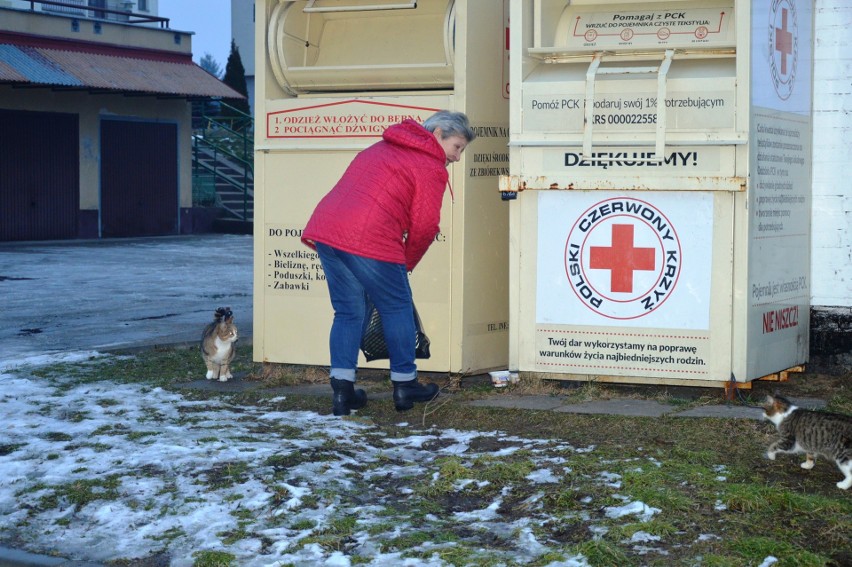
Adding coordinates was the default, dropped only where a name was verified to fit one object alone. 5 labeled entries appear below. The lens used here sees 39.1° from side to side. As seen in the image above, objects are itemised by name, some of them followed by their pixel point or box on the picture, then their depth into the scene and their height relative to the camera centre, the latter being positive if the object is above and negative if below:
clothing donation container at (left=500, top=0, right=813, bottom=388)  6.47 +0.25
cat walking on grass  4.90 -0.85
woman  6.29 -0.01
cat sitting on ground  7.64 -0.74
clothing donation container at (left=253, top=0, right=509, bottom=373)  7.26 +0.59
